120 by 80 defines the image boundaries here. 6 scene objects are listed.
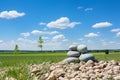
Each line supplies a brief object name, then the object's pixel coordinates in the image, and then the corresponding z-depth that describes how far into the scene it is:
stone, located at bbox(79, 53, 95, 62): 5.69
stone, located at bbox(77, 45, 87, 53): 5.93
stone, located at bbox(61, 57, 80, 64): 5.78
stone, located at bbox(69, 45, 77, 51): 6.05
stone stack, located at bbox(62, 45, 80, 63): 5.80
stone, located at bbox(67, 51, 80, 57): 5.98
